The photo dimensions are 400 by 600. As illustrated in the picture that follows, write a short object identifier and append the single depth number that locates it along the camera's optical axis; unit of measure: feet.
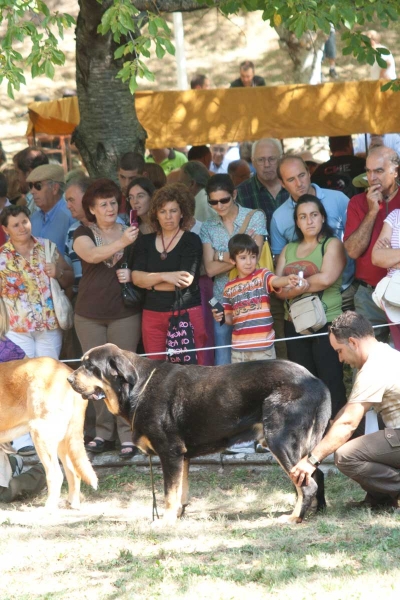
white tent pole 62.95
